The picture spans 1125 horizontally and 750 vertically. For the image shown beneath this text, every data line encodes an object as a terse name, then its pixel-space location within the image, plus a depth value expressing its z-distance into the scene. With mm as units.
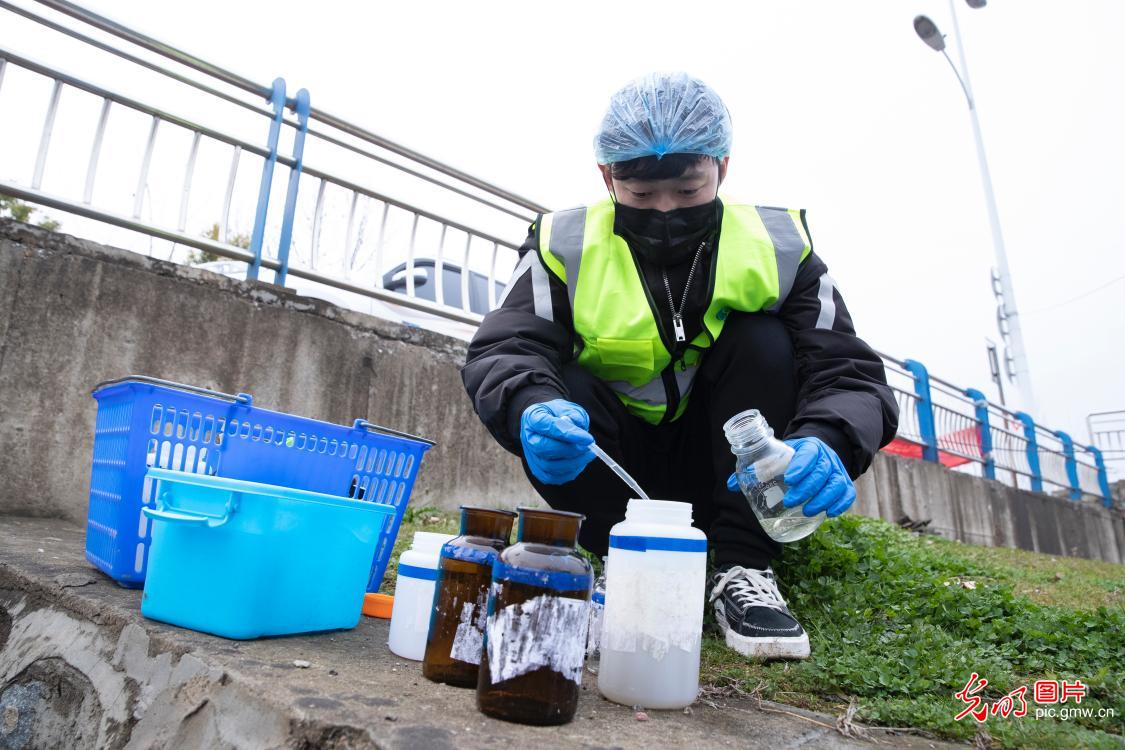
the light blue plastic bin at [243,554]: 1458
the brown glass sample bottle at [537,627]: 1149
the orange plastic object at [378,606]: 2010
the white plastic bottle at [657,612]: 1335
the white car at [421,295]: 4371
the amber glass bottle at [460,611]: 1343
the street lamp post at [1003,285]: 12469
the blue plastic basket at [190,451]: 1785
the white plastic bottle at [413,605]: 1546
